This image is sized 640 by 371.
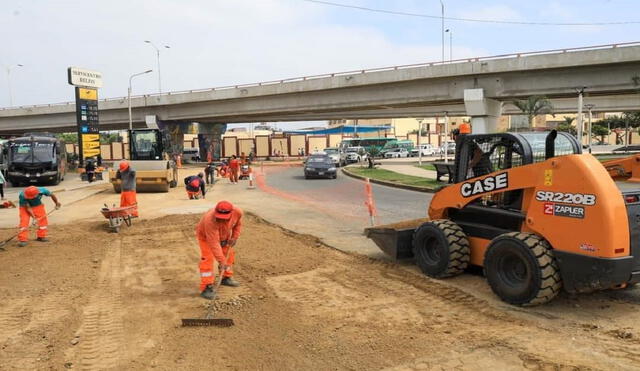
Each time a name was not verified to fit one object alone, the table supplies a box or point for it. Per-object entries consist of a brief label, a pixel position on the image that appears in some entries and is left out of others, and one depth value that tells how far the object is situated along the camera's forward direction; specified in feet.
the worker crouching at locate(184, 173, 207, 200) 58.34
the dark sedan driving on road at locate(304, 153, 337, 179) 91.40
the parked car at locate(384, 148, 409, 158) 199.82
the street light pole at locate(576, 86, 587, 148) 84.84
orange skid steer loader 16.69
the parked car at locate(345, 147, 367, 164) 153.28
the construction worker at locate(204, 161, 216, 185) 81.65
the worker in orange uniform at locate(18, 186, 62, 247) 33.30
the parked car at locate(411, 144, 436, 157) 214.07
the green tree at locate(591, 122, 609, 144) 270.05
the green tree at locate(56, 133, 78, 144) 388.94
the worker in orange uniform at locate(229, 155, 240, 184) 85.61
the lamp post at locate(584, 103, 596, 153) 146.90
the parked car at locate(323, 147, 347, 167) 137.18
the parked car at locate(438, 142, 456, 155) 201.02
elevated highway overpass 93.56
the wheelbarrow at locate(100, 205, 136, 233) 36.96
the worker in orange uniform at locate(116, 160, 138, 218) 40.32
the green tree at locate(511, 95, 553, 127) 98.17
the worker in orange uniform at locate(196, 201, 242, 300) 20.59
